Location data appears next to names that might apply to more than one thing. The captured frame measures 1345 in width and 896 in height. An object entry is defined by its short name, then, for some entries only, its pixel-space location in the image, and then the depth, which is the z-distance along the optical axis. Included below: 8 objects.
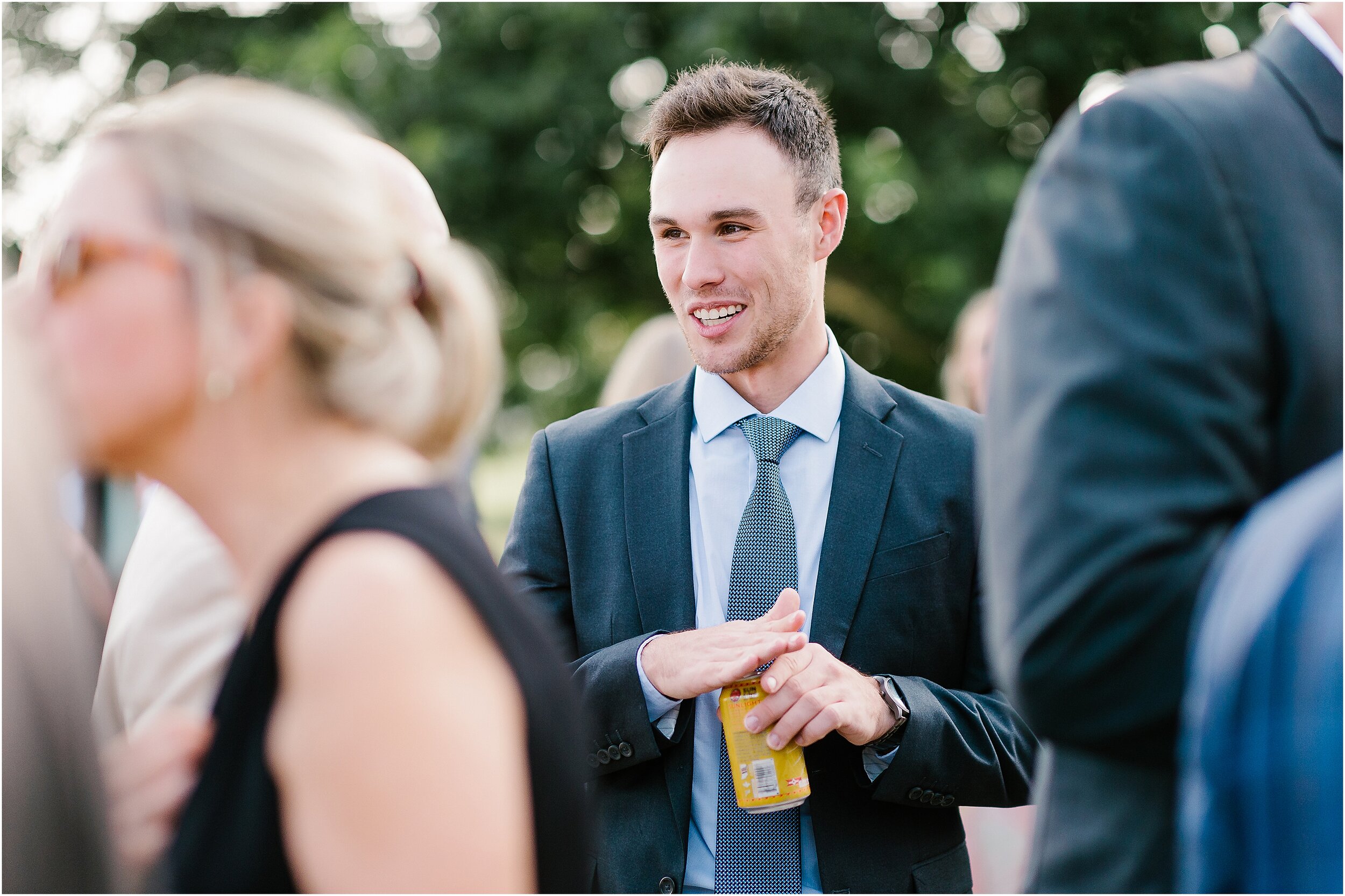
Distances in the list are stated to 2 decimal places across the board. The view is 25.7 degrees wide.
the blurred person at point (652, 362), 2.69
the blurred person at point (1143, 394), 1.63
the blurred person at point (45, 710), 1.56
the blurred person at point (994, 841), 2.67
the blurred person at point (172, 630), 1.83
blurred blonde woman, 1.61
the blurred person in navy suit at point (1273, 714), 1.47
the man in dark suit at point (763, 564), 1.98
